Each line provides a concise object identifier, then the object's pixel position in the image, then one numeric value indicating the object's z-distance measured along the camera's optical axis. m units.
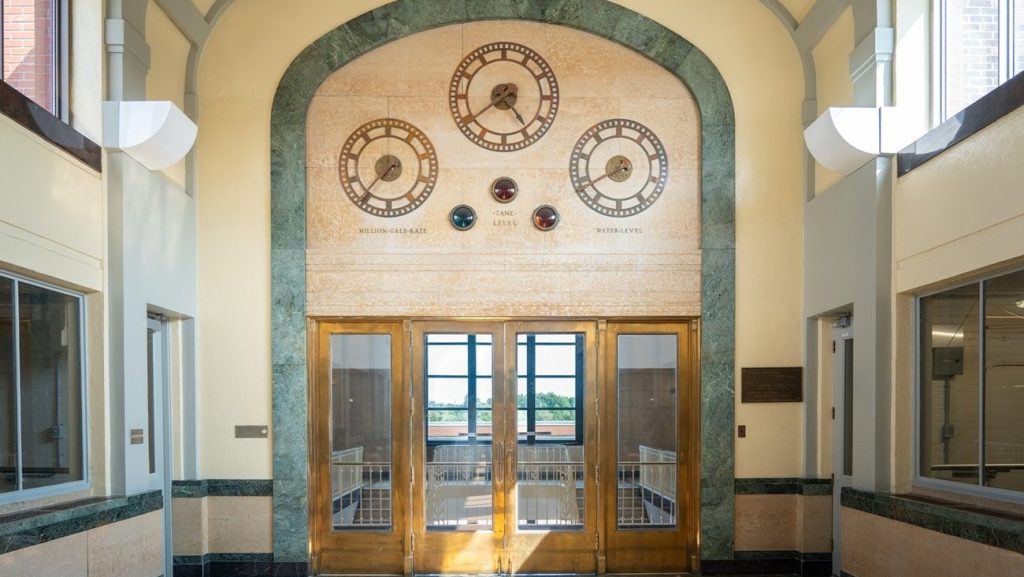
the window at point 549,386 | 7.84
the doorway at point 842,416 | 7.25
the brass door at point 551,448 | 7.77
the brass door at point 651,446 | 7.78
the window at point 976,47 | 5.34
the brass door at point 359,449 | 7.73
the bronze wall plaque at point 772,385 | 7.71
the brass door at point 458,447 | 7.77
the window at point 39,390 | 4.92
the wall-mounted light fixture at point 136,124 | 5.92
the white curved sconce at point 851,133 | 6.00
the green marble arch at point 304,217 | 7.63
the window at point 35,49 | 5.23
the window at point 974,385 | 4.86
